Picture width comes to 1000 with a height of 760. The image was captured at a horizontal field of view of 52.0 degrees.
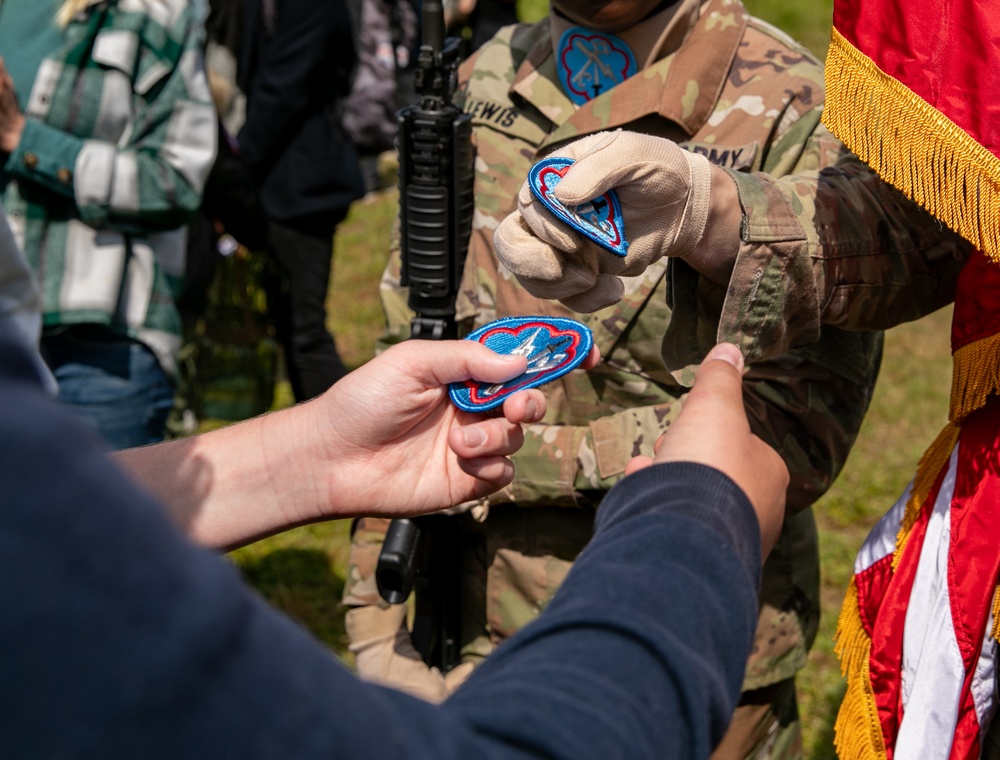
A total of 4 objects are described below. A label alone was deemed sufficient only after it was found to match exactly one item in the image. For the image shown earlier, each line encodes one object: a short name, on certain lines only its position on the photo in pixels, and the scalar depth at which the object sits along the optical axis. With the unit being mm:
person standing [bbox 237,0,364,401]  4309
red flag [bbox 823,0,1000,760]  1341
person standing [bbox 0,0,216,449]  2645
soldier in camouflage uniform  1881
